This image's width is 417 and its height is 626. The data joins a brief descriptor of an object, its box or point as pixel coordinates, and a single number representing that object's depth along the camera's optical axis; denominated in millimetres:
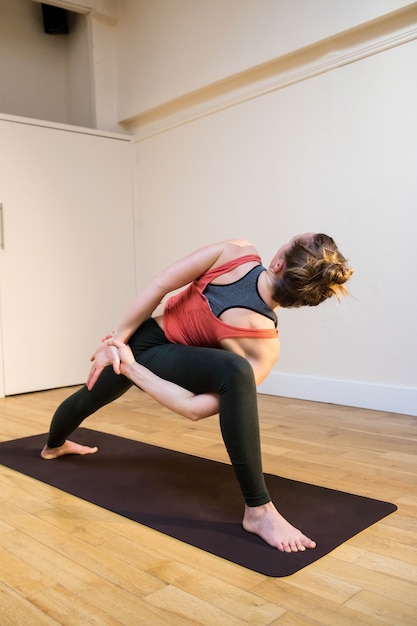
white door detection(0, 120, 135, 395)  3971
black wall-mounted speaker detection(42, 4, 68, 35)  4645
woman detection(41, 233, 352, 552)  1598
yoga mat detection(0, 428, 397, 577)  1551
